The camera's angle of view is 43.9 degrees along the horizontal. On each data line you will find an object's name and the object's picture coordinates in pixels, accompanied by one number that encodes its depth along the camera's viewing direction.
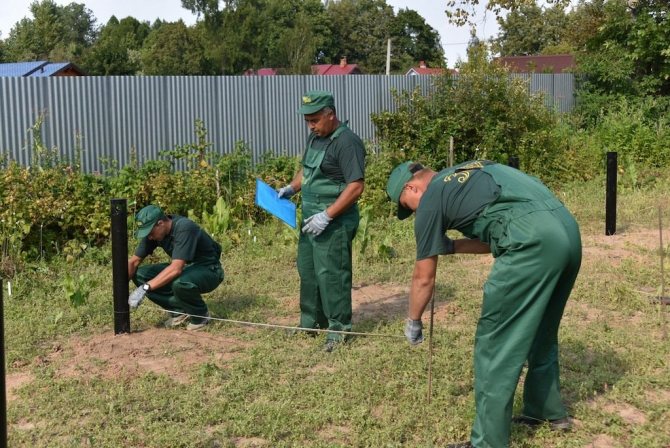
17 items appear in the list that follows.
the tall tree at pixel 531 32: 70.19
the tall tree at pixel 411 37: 78.69
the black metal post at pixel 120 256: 5.88
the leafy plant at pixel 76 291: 6.62
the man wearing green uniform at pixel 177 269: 5.99
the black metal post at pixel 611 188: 9.62
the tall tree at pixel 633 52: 16.67
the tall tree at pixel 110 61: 42.81
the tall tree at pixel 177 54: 46.31
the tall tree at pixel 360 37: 76.88
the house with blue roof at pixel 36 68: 26.55
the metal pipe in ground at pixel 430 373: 4.60
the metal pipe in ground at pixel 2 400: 3.00
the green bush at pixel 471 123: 13.31
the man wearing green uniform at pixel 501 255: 3.80
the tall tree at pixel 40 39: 55.00
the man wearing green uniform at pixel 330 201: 5.53
